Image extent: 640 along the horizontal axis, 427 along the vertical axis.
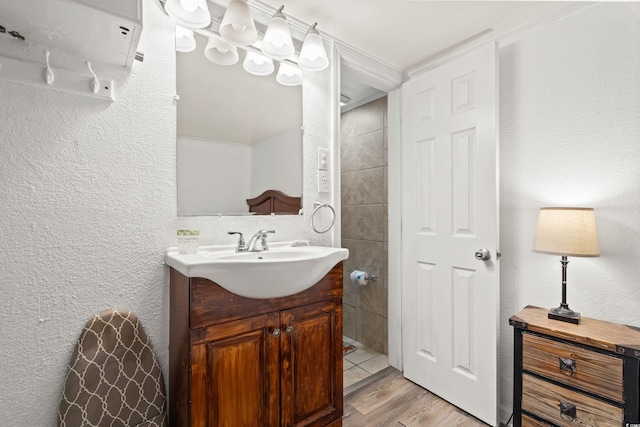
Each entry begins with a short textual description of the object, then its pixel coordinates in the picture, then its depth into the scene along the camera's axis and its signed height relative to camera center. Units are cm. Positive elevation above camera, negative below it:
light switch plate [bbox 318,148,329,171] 174 +34
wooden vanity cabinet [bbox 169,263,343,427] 103 -56
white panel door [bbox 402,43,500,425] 163 -10
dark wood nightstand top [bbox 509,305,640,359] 112 -49
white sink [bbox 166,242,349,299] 100 -19
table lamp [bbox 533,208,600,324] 127 -10
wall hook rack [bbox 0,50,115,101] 96 +48
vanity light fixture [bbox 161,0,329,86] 123 +83
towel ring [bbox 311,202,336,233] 169 +1
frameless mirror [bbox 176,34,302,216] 133 +40
